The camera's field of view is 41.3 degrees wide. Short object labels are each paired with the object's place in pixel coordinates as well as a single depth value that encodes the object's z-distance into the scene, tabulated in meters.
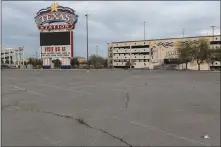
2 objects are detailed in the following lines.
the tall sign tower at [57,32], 75.38
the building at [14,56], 124.81
